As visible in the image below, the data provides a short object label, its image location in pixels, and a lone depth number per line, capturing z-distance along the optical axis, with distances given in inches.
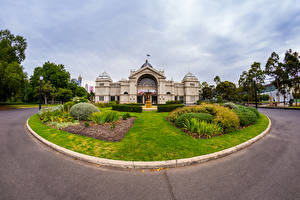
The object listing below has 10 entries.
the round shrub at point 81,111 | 425.1
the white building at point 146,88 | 2105.1
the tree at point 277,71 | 1117.7
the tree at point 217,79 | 1909.4
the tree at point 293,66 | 1042.1
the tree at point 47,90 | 1532.6
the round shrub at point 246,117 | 370.6
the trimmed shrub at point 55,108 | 532.2
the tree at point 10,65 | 813.9
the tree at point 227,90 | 1685.5
